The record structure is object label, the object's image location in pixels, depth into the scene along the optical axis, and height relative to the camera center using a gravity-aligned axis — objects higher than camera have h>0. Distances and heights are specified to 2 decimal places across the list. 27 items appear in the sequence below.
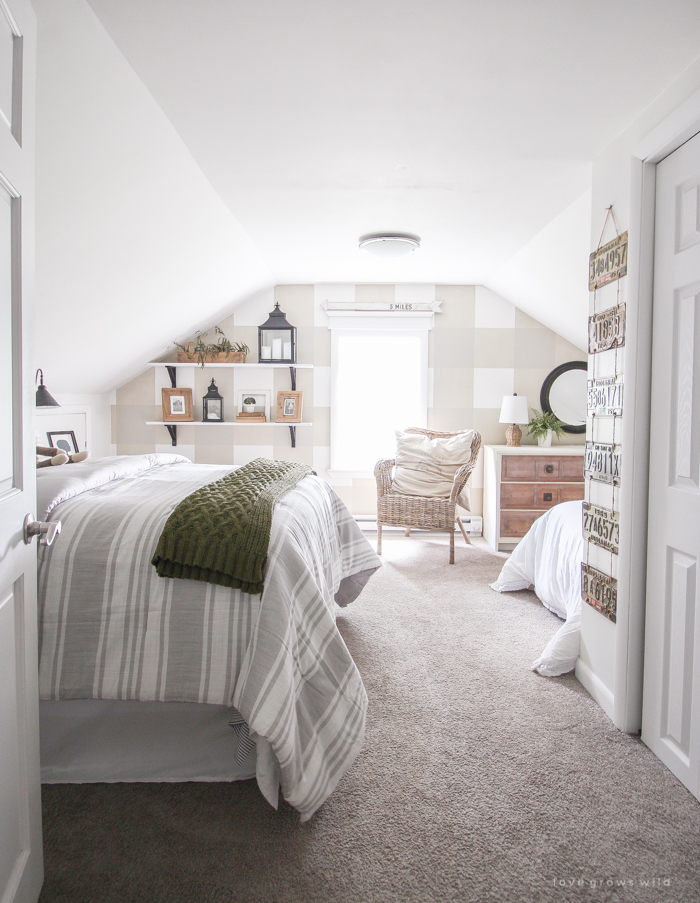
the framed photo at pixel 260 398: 5.10 +0.24
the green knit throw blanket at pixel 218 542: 1.62 -0.34
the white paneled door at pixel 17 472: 1.11 -0.10
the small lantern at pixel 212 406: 5.03 +0.17
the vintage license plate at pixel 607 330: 2.04 +0.38
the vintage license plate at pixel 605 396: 2.07 +0.12
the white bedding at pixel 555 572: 2.44 -0.80
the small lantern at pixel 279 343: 4.99 +0.73
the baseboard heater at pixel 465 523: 5.05 -0.88
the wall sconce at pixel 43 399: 2.78 +0.12
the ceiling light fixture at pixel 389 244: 3.59 +1.17
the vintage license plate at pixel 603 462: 2.08 -0.13
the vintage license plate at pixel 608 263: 2.04 +0.63
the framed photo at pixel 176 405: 4.98 +0.17
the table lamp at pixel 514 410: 4.64 +0.14
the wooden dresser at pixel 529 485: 4.43 -0.45
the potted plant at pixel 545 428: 4.76 +0.00
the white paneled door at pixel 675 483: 1.70 -0.17
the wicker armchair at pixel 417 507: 4.14 -0.60
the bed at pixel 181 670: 1.54 -0.70
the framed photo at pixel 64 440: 3.99 -0.13
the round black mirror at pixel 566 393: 5.00 +0.31
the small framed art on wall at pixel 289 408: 5.02 +0.15
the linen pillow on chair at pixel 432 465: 4.46 -0.31
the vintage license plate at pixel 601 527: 2.09 -0.38
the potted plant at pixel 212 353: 4.92 +0.63
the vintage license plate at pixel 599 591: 2.09 -0.63
